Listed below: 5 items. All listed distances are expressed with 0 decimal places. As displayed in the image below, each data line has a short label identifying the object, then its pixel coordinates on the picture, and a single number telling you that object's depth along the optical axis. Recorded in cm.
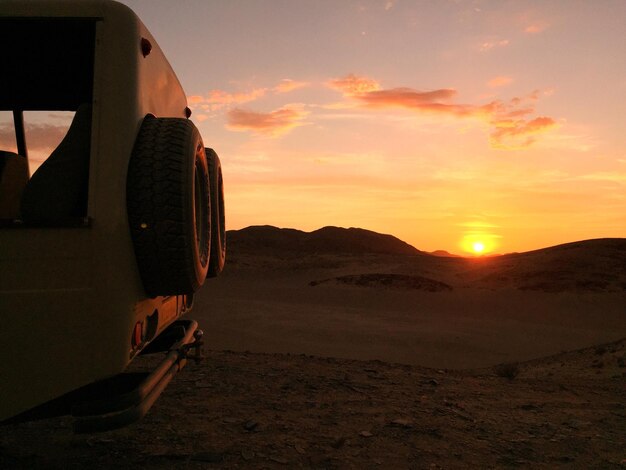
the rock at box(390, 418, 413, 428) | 532
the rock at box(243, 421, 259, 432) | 513
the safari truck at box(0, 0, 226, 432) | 262
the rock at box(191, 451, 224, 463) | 442
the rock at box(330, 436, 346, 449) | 475
